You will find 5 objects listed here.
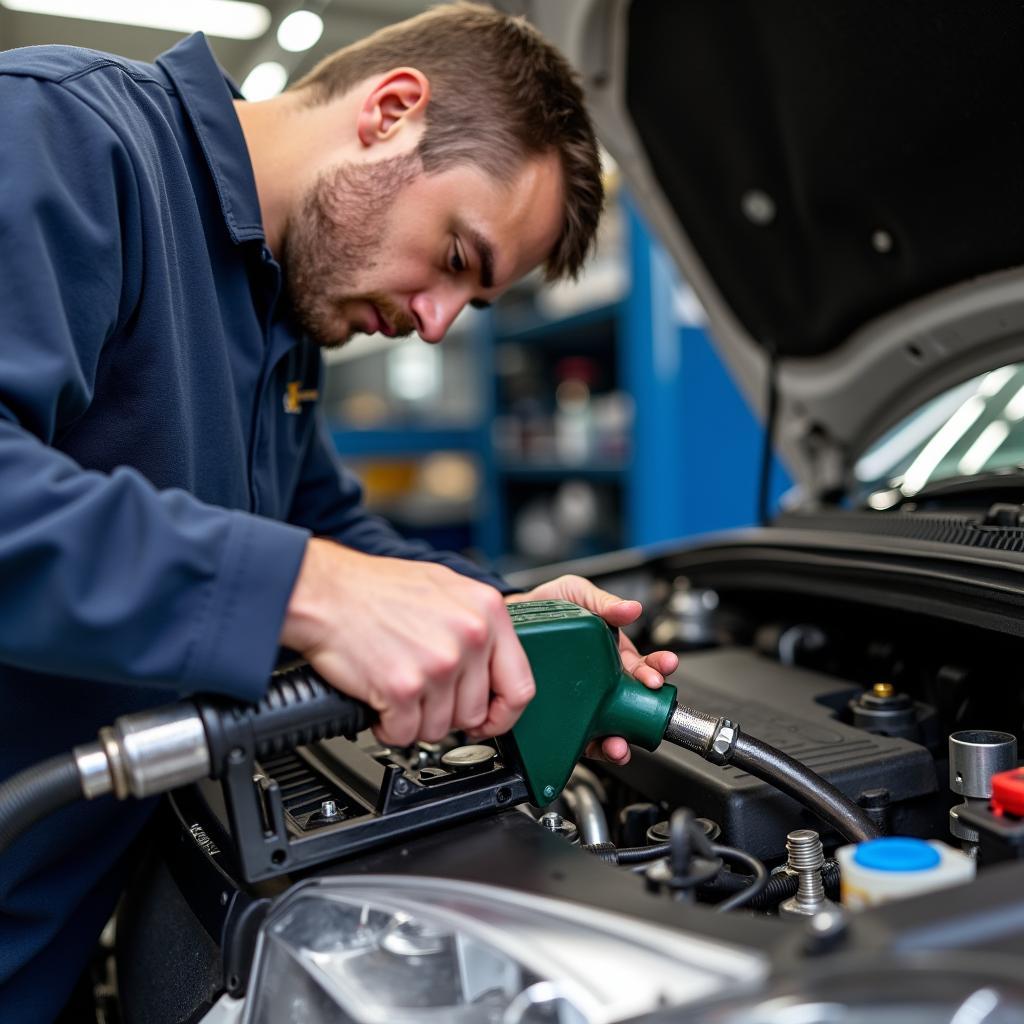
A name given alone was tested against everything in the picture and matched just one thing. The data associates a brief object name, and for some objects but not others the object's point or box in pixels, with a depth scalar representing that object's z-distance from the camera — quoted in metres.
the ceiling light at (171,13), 3.23
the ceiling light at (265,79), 3.52
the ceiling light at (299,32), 3.29
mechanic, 0.59
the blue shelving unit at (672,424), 2.93
